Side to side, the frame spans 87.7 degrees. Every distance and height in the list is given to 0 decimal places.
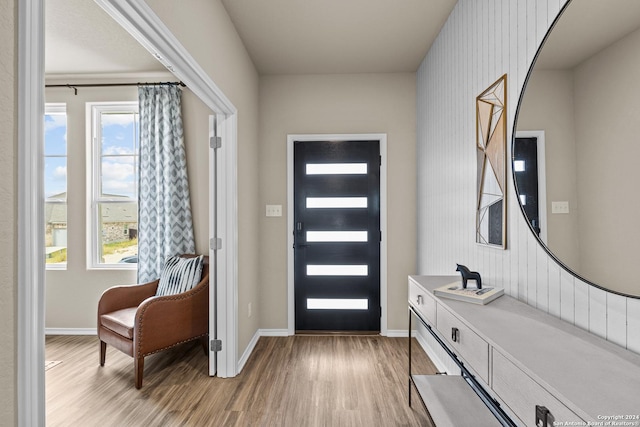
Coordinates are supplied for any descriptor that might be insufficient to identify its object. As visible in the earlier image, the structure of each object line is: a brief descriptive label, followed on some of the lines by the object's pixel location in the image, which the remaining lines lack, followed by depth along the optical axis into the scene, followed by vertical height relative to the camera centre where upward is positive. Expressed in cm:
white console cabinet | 76 -42
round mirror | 103 +26
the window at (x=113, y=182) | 350 +35
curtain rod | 342 +135
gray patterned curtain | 326 +30
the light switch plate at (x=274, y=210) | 352 +6
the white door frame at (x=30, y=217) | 83 +0
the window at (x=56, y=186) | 350 +31
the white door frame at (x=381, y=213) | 348 +2
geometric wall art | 177 +29
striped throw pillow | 287 -53
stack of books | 155 -38
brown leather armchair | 245 -82
